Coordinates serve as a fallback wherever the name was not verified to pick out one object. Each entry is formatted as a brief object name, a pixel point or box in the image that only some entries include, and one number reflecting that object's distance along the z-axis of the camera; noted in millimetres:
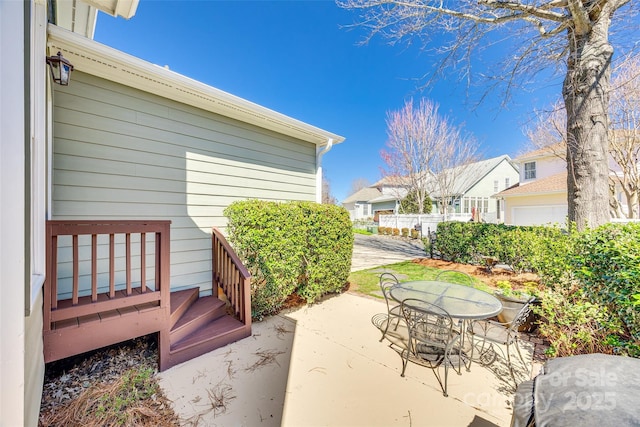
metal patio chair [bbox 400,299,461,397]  2514
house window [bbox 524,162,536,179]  14523
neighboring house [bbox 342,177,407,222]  26094
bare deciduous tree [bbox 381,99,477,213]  13797
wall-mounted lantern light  2513
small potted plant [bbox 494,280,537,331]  3369
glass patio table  2602
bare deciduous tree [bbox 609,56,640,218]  7043
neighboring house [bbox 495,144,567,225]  12203
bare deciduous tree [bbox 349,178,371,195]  43188
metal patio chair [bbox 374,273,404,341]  3445
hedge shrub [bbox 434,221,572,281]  4571
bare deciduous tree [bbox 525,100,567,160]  7883
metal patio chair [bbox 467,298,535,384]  2623
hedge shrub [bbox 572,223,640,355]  2260
